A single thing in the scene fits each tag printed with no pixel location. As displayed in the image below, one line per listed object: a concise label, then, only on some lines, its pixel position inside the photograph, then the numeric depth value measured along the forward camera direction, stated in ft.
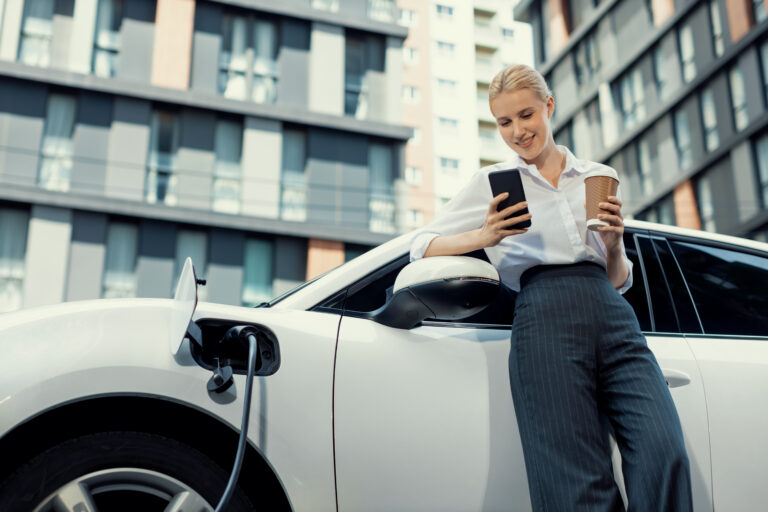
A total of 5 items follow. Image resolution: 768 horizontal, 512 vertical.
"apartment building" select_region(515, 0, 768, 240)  63.98
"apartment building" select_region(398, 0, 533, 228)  124.16
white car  5.82
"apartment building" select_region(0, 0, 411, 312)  54.39
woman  5.87
